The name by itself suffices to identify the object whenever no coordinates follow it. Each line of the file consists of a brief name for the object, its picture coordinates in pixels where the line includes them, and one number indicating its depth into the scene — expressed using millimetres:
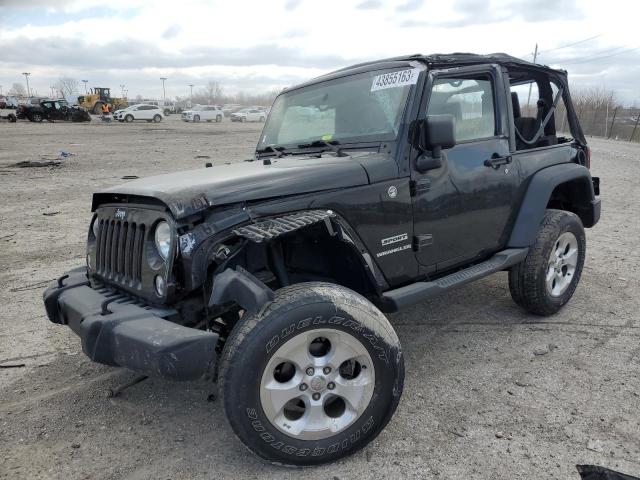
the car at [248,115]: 56375
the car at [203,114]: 51719
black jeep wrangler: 2531
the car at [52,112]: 39906
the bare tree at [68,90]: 122700
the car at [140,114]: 44750
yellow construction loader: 53562
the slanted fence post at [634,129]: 31269
